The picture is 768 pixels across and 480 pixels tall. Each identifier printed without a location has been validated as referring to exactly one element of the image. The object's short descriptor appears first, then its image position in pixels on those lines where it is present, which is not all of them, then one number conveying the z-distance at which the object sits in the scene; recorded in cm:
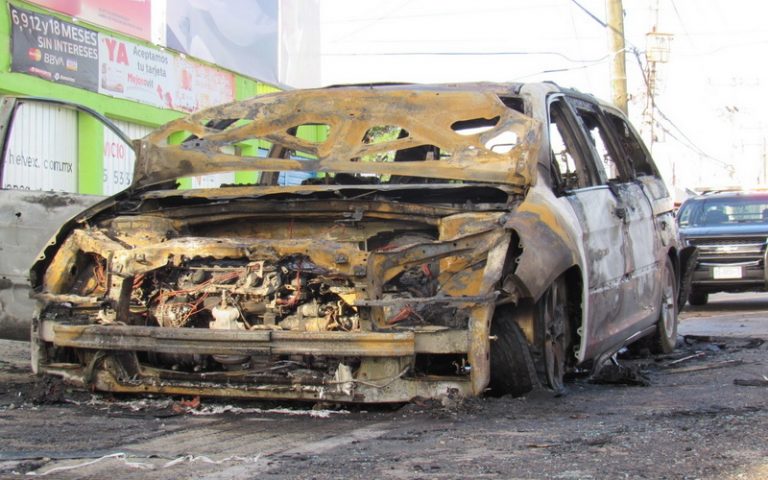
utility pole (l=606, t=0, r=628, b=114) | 1877
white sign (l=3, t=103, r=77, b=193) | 1427
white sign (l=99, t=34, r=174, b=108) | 1603
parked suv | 1394
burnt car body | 501
